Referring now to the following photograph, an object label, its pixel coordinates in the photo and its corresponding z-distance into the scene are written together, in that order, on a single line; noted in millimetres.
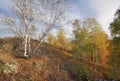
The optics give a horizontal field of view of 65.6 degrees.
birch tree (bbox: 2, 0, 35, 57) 10684
